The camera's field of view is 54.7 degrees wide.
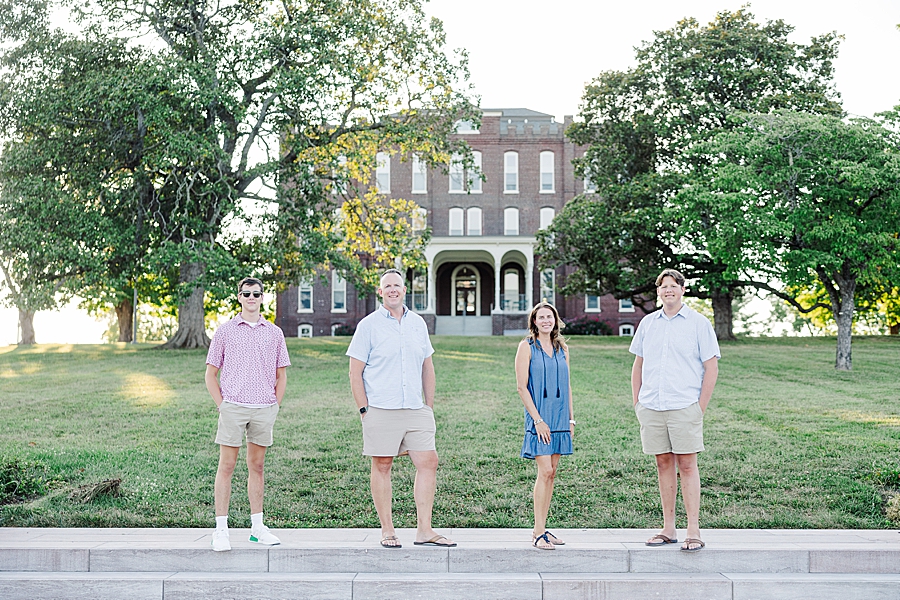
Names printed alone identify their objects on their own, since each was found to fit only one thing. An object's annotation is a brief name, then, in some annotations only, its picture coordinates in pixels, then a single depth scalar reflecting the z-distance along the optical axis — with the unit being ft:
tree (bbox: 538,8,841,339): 92.73
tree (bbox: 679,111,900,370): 63.16
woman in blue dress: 19.99
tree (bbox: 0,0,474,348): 71.36
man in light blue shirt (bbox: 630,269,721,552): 19.80
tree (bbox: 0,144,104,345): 70.54
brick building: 140.56
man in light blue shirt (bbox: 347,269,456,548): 19.86
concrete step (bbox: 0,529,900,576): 19.54
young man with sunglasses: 19.89
